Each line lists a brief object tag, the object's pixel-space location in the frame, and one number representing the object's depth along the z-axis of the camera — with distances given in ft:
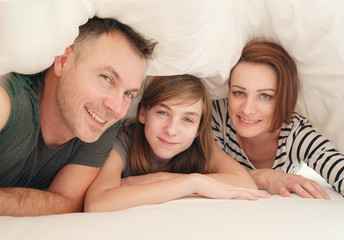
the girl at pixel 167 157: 3.68
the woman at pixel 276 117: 4.43
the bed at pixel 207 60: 2.68
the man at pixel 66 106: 3.34
